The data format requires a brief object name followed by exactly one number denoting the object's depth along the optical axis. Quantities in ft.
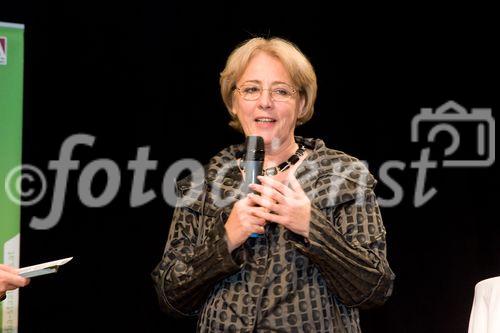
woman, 20.32
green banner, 22.96
